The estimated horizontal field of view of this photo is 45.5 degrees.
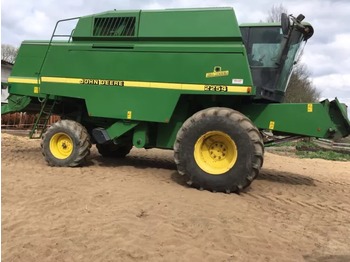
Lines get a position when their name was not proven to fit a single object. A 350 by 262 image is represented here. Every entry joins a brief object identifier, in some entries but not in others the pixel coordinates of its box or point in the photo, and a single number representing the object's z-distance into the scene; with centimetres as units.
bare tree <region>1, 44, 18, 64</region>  4478
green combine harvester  693
